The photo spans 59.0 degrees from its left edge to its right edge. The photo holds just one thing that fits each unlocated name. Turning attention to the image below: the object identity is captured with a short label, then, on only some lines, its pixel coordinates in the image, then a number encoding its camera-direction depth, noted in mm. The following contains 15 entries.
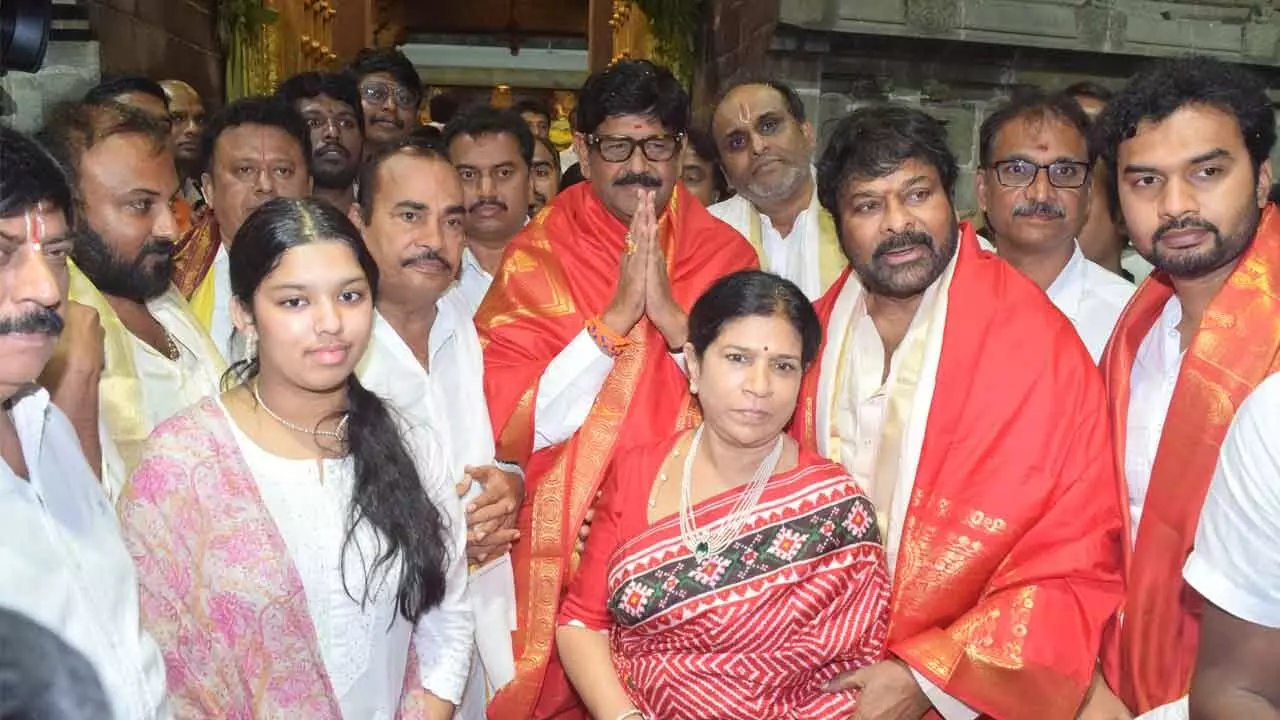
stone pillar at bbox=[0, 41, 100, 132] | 4188
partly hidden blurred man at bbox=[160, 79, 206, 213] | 3982
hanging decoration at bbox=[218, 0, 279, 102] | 6148
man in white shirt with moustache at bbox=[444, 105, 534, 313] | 3697
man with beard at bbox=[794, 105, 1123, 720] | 2191
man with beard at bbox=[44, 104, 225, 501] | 2332
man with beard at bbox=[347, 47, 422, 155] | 4398
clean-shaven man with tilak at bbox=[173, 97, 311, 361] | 3104
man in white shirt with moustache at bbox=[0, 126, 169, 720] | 1408
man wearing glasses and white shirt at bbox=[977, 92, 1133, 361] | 3074
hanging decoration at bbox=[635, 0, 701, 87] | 7680
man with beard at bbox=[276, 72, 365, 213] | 3797
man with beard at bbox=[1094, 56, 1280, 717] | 2150
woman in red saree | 2141
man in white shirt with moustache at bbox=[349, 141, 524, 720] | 2674
